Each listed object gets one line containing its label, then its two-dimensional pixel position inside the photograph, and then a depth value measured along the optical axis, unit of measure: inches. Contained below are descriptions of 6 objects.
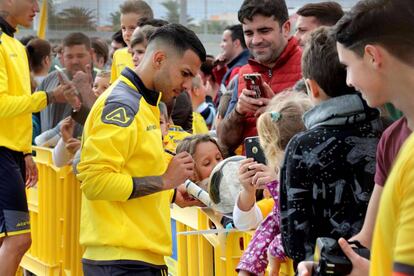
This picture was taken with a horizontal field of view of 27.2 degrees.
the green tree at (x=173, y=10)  627.0
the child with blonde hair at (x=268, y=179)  141.9
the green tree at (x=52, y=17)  653.9
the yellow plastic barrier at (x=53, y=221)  278.1
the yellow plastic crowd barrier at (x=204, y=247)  178.2
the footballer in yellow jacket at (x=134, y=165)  163.8
